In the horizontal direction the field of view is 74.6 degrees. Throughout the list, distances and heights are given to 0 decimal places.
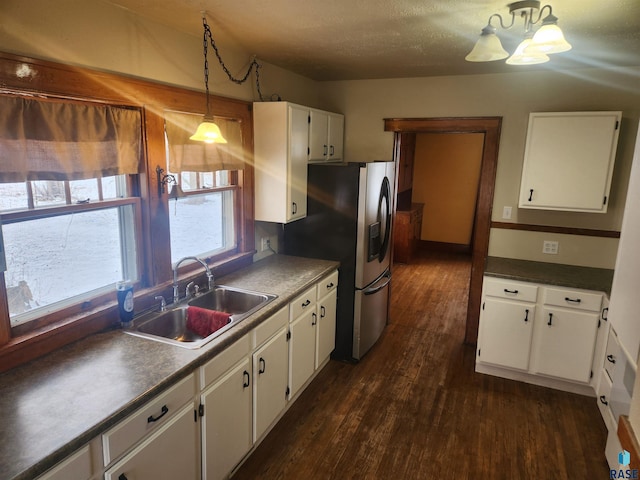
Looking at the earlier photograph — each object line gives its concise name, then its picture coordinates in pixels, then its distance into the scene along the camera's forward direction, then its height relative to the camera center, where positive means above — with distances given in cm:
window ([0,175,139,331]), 173 -36
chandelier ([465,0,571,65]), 163 +55
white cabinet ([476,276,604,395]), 299 -114
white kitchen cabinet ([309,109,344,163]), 334 +29
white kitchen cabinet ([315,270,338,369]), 310 -112
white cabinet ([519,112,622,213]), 295 +12
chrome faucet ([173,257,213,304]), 239 -64
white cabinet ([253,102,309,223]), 296 +9
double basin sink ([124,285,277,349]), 206 -81
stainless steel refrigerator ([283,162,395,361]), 325 -51
